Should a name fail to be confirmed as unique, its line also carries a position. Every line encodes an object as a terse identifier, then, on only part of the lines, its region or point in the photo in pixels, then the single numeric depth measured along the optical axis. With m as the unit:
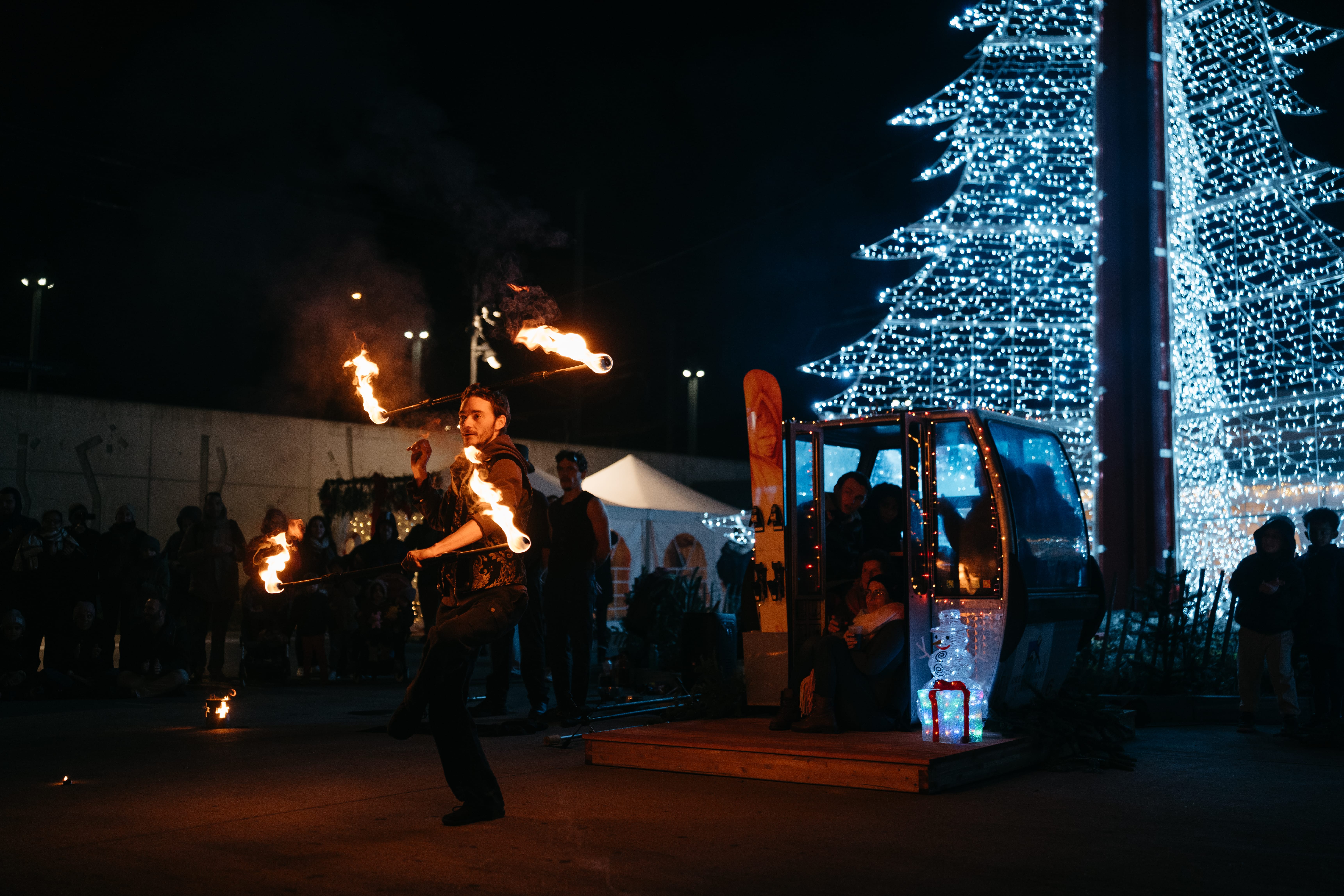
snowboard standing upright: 7.73
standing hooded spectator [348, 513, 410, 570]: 12.38
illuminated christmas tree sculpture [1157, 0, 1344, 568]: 12.96
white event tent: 18.67
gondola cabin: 7.03
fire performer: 4.91
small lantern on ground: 8.48
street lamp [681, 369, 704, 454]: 43.91
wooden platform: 5.84
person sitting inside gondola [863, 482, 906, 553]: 7.72
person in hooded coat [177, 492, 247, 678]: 12.02
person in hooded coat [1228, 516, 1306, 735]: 8.58
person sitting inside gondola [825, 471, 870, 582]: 7.70
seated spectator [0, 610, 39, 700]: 10.50
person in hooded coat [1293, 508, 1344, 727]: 8.61
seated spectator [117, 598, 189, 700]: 10.77
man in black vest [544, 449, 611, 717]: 8.91
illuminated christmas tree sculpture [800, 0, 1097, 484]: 14.30
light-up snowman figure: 6.43
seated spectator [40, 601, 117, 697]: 10.81
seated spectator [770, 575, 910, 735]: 6.77
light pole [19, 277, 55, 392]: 28.56
